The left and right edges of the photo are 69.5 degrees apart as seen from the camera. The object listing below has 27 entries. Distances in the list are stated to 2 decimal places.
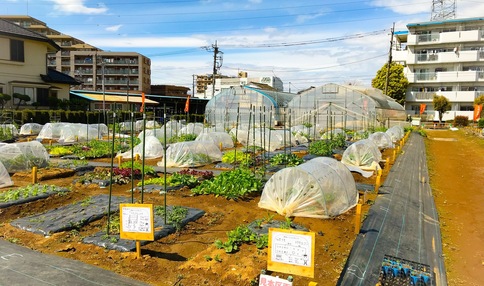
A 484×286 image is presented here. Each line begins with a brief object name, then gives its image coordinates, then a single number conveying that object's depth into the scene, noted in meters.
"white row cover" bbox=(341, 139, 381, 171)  12.25
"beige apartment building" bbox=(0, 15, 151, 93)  55.22
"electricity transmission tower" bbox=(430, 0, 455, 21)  40.91
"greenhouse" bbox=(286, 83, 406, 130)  25.77
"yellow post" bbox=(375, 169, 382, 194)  8.64
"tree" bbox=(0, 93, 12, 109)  23.22
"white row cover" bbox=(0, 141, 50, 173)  10.26
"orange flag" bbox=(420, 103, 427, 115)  38.08
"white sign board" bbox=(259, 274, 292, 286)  3.02
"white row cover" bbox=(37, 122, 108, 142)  19.23
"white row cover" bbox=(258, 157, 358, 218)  6.50
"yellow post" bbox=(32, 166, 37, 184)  8.98
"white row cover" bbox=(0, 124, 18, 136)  18.43
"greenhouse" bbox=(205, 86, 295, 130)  30.50
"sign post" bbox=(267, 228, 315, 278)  3.29
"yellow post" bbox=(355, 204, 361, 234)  5.65
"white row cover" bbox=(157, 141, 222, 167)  12.31
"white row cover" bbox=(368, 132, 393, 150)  17.71
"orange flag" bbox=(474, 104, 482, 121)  28.84
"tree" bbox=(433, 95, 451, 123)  35.03
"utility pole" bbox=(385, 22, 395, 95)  33.88
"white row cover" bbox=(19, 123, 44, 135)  21.60
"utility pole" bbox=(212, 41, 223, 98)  38.73
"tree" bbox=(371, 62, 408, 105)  38.53
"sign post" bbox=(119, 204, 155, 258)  4.50
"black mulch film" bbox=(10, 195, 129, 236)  5.69
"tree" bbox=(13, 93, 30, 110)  24.66
